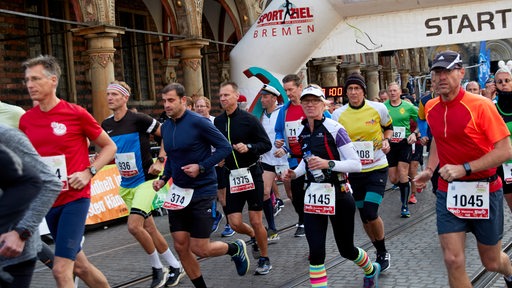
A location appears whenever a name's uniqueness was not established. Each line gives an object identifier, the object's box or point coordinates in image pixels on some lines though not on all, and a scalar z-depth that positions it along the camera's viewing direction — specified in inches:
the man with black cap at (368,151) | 266.8
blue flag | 1044.3
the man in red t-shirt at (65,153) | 185.6
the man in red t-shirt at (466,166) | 180.9
